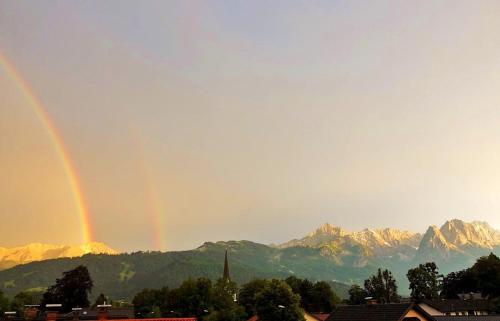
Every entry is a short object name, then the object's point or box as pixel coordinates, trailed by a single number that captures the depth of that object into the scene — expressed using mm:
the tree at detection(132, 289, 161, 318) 160000
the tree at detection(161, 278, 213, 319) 134625
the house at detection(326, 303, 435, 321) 43719
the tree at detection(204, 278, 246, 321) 111438
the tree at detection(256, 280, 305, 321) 85300
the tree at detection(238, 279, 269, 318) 141000
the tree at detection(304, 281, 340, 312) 165625
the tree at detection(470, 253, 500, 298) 129625
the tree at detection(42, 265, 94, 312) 167750
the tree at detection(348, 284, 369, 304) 189625
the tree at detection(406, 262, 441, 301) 170750
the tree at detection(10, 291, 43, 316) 149250
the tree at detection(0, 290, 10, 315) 144800
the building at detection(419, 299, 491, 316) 109375
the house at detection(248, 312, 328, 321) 95275
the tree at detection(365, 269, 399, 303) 180150
